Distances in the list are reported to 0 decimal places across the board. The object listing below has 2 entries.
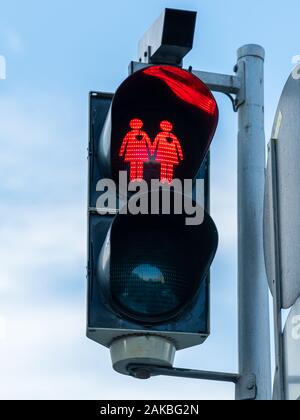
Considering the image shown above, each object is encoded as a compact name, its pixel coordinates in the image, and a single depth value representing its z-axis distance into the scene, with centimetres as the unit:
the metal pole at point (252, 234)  778
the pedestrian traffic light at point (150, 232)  653
